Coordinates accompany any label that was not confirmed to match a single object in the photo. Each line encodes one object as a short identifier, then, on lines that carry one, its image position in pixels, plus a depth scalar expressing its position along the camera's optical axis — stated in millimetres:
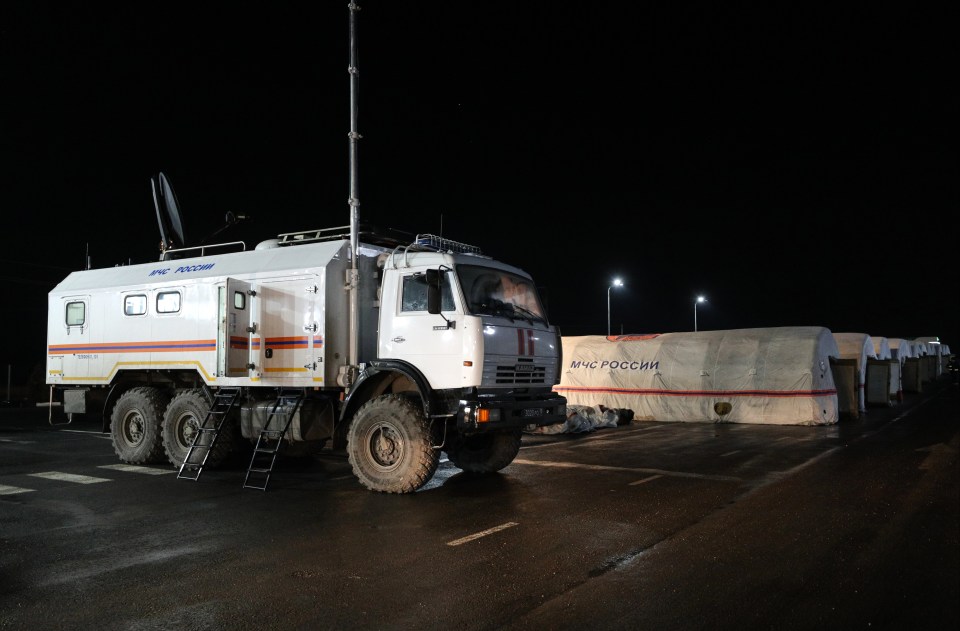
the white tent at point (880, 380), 25609
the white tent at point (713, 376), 19828
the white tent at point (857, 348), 23750
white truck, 9414
